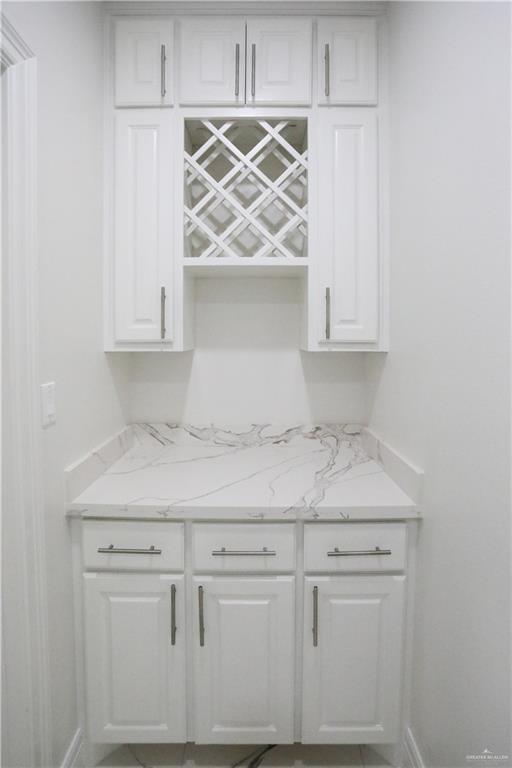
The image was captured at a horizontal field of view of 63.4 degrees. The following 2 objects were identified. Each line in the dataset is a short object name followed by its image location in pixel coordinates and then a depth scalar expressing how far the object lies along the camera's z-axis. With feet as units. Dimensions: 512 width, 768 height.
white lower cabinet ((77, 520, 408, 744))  4.25
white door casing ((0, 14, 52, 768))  3.28
